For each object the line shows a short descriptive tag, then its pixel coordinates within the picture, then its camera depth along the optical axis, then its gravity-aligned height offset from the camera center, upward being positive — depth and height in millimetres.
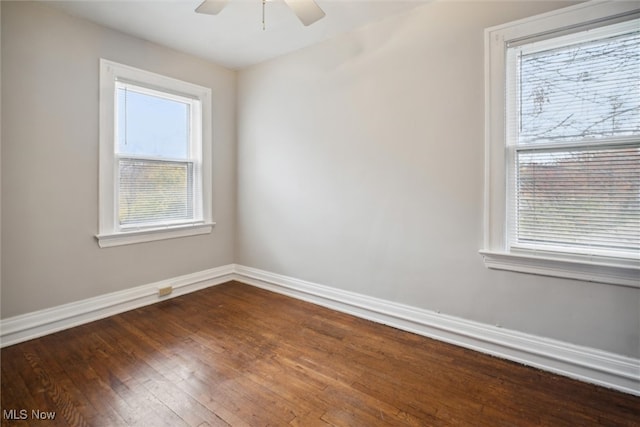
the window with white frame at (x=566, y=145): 1812 +426
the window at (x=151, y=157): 2807 +551
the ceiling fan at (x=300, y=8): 1854 +1240
